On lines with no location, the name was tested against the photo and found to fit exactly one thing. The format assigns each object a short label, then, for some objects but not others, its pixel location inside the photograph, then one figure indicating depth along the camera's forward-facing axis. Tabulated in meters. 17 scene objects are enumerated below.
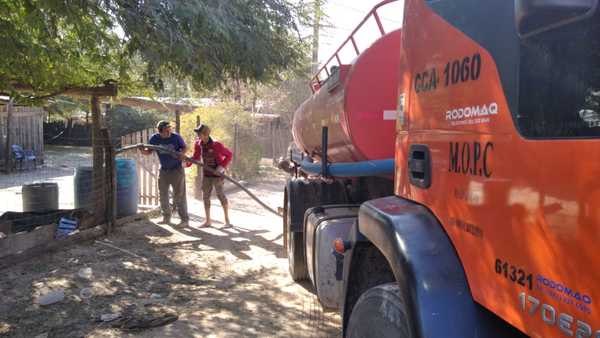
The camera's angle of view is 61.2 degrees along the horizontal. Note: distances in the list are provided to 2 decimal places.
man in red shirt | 7.96
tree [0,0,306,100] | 4.14
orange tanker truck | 1.32
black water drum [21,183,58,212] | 7.64
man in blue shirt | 7.94
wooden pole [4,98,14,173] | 15.83
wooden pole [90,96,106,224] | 7.25
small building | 17.27
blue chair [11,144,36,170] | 16.52
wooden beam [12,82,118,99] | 7.09
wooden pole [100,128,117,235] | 7.26
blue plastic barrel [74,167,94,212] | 7.78
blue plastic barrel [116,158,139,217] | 7.91
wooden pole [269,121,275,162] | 17.50
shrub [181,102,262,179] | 13.12
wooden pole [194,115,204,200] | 11.15
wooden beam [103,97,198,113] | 11.01
